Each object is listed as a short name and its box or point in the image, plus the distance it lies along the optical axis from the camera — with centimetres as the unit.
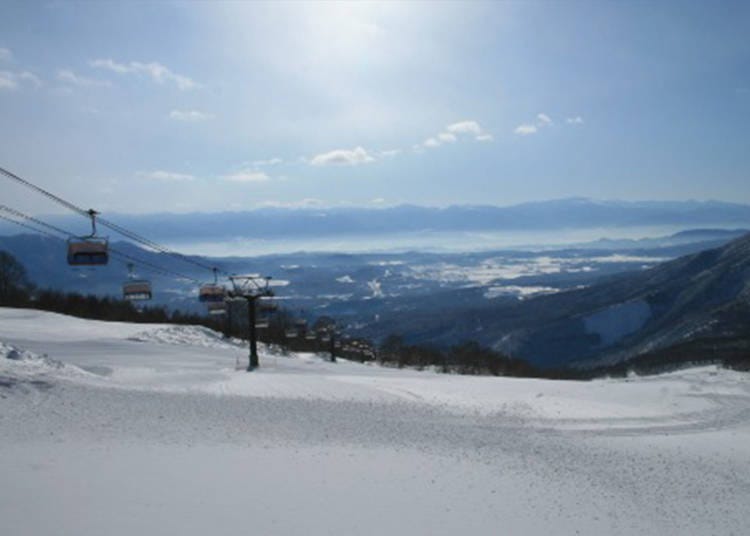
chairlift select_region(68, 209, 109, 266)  1995
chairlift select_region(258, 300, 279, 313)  3962
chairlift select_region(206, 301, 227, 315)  3809
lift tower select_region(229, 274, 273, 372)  3106
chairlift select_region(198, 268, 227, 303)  3569
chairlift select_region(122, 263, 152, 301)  3066
